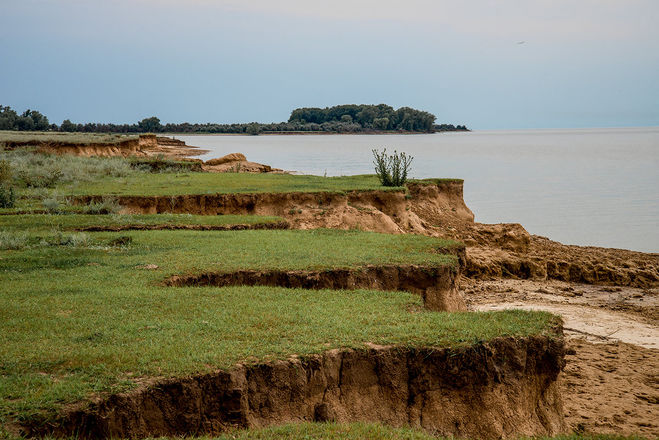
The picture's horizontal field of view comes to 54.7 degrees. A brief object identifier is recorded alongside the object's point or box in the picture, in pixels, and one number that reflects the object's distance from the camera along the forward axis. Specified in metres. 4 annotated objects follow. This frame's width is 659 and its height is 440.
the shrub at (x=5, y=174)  21.92
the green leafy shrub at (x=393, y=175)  24.08
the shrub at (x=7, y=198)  18.41
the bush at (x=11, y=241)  12.72
